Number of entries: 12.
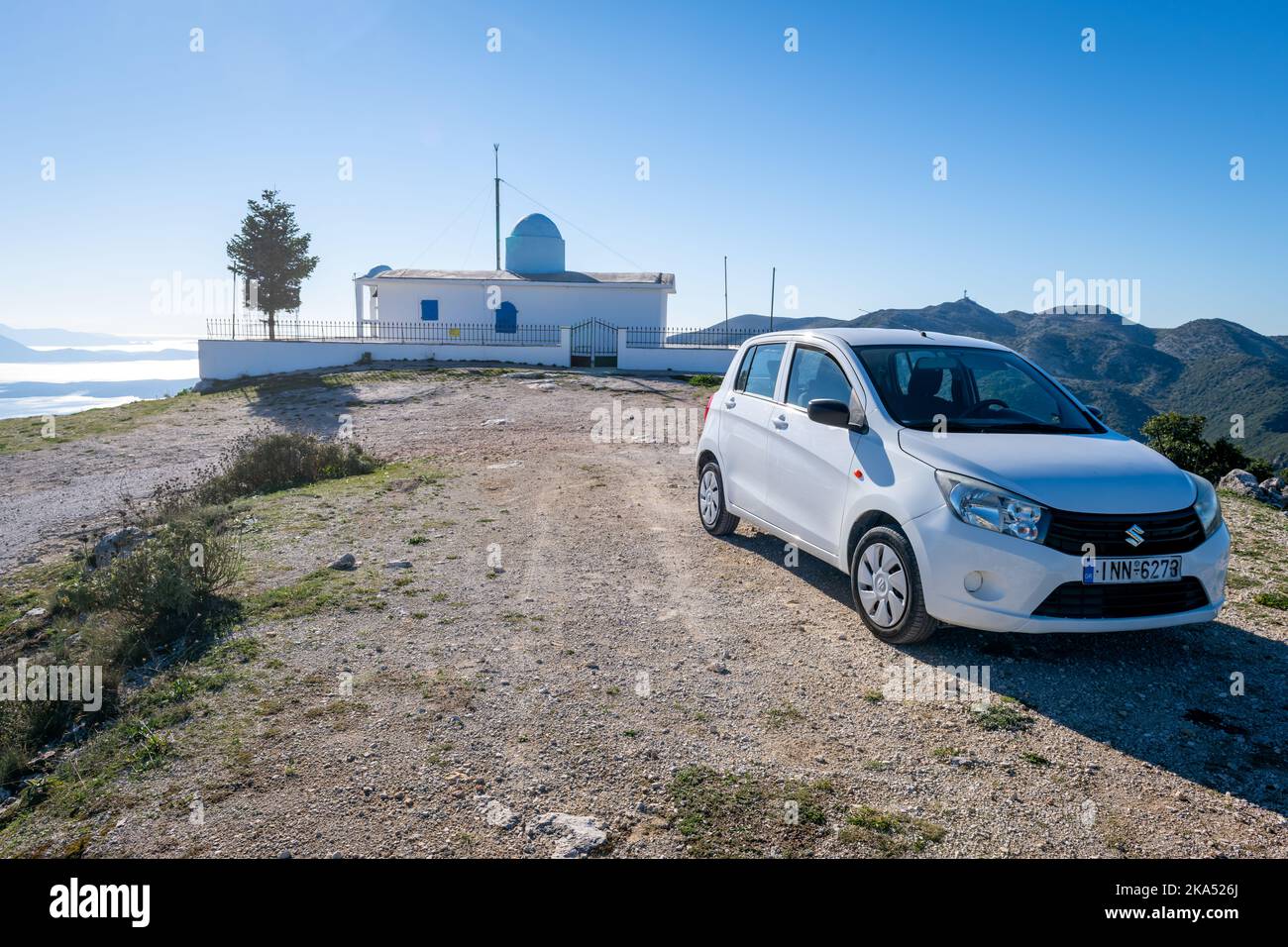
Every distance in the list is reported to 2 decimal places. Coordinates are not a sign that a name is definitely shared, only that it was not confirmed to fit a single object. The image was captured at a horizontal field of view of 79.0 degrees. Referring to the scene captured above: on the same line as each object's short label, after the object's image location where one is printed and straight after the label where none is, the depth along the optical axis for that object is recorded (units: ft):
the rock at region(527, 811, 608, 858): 10.06
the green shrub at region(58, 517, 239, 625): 18.38
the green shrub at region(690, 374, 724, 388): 84.18
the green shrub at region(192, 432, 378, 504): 37.35
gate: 103.96
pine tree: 114.93
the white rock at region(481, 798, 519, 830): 10.59
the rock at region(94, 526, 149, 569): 26.15
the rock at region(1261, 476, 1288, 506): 38.52
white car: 14.10
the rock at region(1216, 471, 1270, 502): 37.12
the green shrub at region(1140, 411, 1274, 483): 51.51
